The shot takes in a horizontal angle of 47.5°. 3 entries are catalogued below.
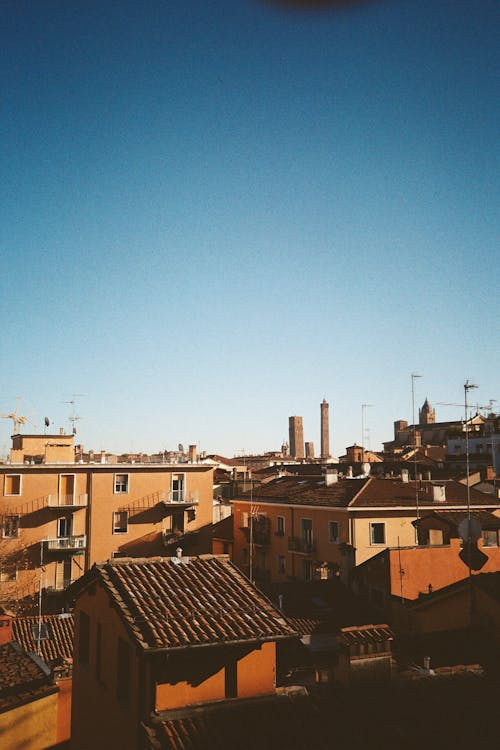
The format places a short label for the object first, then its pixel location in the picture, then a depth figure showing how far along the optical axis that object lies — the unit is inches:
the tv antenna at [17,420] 2014.8
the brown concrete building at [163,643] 366.3
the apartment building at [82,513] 1274.6
